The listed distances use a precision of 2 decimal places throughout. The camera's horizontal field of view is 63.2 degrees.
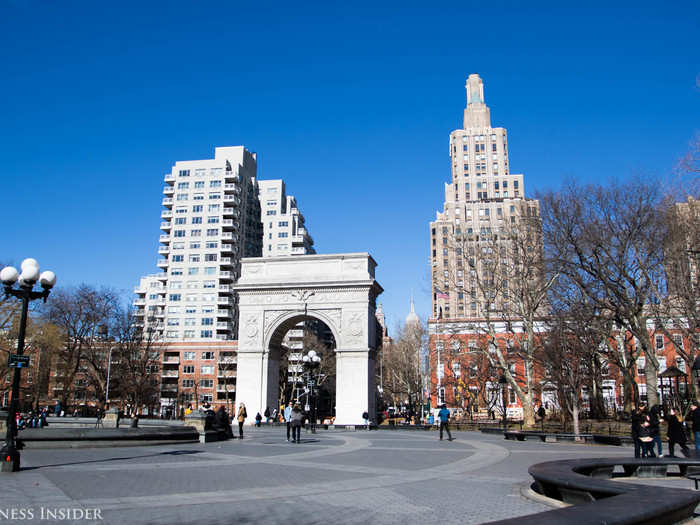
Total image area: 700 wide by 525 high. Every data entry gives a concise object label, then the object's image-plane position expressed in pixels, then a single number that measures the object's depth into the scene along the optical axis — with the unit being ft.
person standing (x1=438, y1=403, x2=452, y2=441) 81.68
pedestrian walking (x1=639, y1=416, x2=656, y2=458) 51.29
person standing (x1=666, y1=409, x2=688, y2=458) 51.62
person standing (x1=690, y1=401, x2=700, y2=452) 51.86
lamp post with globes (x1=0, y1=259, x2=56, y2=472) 40.22
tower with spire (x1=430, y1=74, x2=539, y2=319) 361.10
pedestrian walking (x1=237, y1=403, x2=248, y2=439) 84.07
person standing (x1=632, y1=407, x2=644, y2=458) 52.24
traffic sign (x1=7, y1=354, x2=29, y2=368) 43.06
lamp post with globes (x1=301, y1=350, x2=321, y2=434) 101.68
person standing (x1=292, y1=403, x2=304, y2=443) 74.49
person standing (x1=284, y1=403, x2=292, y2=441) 92.91
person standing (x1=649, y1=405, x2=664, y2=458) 53.98
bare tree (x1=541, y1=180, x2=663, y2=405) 88.07
